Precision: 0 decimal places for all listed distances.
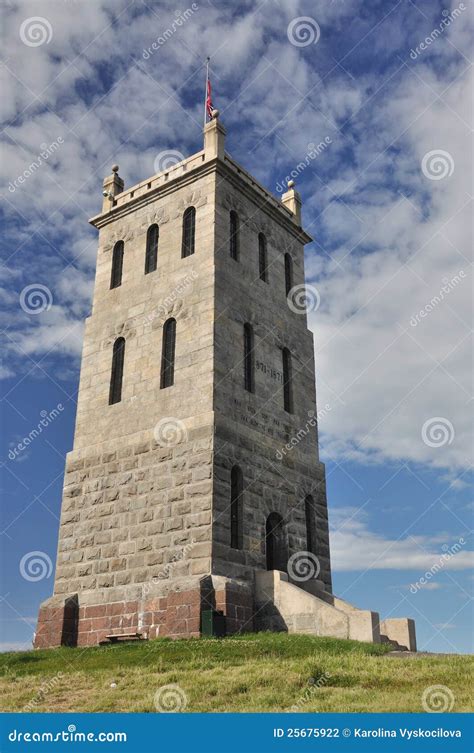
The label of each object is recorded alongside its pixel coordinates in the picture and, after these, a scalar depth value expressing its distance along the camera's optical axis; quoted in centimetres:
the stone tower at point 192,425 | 2005
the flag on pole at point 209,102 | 2778
